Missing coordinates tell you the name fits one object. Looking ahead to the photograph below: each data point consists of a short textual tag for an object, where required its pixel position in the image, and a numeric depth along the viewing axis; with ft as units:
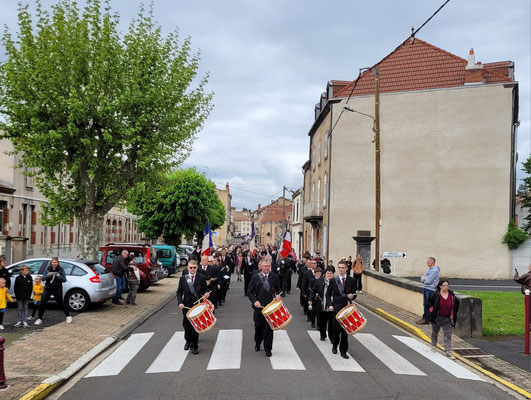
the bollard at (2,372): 22.21
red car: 65.72
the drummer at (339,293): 30.91
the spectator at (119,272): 52.13
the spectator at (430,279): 41.98
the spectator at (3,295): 35.37
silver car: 45.75
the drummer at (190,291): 31.04
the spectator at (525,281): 38.52
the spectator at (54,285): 40.50
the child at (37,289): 40.47
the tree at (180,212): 141.49
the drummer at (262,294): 30.70
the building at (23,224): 68.54
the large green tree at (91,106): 54.13
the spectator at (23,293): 37.65
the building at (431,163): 98.32
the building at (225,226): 345.74
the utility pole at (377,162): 66.08
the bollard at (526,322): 32.35
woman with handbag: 31.73
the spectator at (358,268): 68.95
